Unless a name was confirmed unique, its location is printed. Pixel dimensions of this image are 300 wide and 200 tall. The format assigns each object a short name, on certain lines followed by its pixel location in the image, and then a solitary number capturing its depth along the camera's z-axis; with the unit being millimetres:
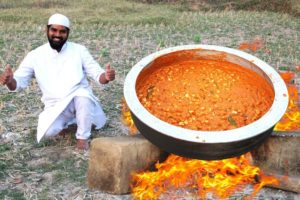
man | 4309
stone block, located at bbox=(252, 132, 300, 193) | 3643
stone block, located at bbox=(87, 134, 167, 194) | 3539
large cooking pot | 3223
